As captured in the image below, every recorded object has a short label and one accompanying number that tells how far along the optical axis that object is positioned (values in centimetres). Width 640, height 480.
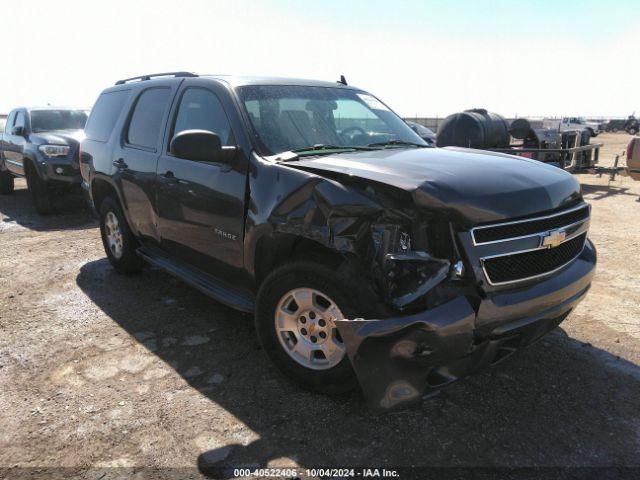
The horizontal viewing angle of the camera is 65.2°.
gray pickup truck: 884
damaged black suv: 251
